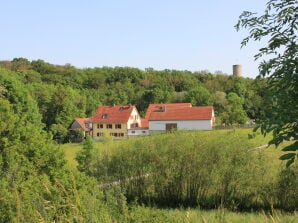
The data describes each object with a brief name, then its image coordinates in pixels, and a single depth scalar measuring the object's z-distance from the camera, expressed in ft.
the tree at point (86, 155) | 67.18
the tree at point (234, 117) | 203.41
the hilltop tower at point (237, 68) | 454.40
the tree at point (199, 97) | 254.20
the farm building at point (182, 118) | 192.54
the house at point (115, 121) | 200.13
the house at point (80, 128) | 186.88
